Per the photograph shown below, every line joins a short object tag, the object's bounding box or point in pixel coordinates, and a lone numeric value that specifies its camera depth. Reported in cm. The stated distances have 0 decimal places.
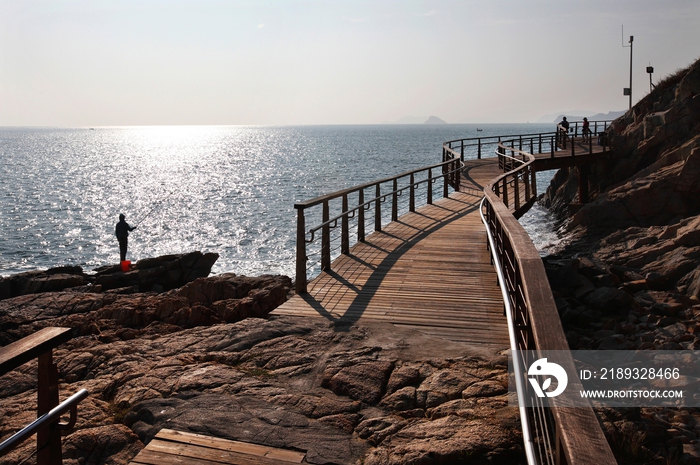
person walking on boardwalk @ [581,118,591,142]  3638
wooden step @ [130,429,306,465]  361
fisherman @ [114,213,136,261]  2144
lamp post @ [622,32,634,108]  4012
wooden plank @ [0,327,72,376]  226
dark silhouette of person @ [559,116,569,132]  3528
